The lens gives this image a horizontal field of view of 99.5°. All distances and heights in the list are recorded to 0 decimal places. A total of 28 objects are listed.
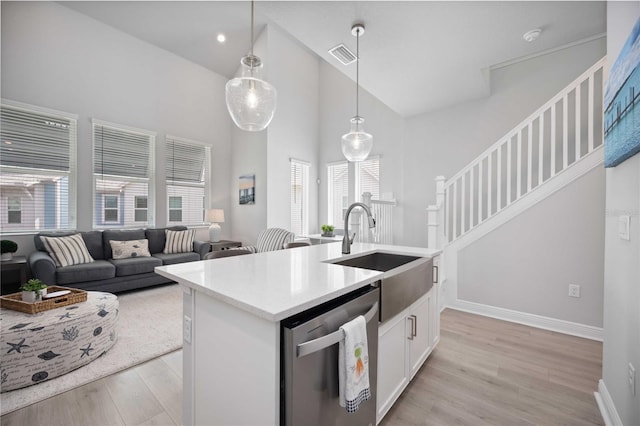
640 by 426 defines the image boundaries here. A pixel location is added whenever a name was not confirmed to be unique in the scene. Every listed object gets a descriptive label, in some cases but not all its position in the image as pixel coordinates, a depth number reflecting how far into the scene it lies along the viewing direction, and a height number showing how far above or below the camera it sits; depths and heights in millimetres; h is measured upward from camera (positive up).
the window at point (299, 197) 6125 +318
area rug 1819 -1234
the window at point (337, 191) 6332 +465
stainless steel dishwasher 948 -572
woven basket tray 2117 -765
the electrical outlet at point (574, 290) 2838 -818
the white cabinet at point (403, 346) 1542 -900
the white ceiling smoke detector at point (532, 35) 2609 +1743
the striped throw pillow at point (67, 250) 3615 -560
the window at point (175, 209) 5403 +18
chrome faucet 2052 -234
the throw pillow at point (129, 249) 4246 -627
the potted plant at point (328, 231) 5664 -422
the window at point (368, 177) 5781 +750
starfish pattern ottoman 1837 -978
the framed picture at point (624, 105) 1166 +534
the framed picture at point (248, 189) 5695 +457
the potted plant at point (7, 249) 3350 -501
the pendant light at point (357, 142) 3158 +812
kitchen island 956 -466
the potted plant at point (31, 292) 2173 -670
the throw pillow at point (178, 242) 4912 -587
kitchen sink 1509 -446
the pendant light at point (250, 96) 2205 +949
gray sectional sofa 3396 -786
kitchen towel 1078 -630
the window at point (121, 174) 4551 +633
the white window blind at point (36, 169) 3754 +588
